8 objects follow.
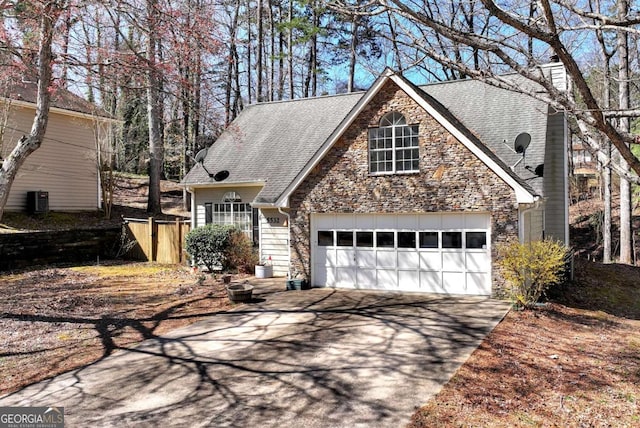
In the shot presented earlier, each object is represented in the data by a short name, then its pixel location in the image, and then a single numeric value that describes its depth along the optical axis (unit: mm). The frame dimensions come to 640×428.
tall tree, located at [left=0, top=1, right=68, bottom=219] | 8566
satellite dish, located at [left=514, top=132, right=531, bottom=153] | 11945
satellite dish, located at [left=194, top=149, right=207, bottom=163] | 17678
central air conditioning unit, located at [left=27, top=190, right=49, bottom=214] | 19391
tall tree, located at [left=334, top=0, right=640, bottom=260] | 4938
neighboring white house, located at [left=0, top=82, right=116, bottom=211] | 18781
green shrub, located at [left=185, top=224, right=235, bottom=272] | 15680
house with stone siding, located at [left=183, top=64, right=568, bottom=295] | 11484
